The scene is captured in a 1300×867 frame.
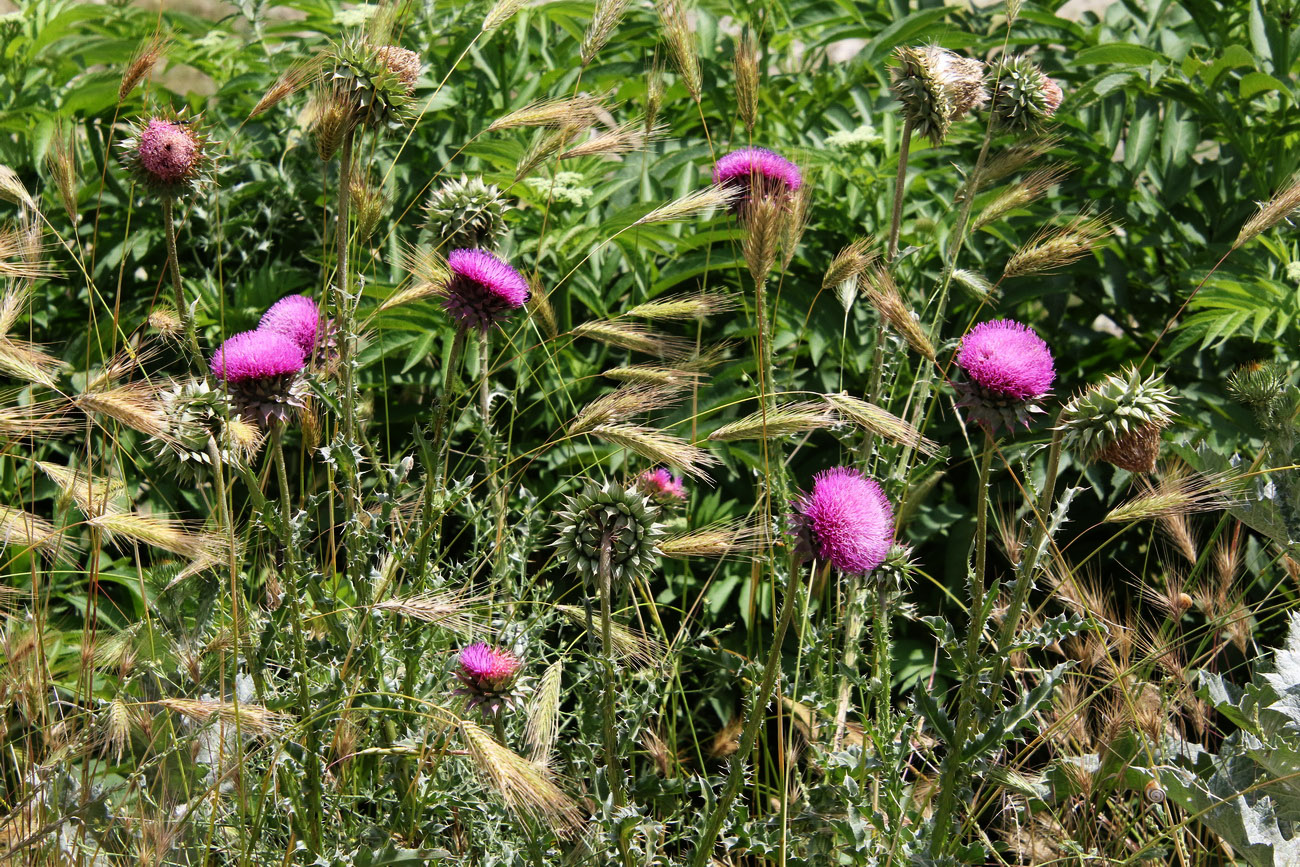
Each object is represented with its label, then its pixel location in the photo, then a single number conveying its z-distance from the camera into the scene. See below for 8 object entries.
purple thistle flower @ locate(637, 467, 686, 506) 4.33
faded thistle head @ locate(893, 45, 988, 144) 4.87
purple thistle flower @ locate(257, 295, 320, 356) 4.41
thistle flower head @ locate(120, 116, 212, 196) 4.33
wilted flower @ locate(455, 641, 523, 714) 4.03
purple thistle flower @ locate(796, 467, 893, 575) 3.43
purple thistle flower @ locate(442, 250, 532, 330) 4.20
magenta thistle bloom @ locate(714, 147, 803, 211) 5.02
